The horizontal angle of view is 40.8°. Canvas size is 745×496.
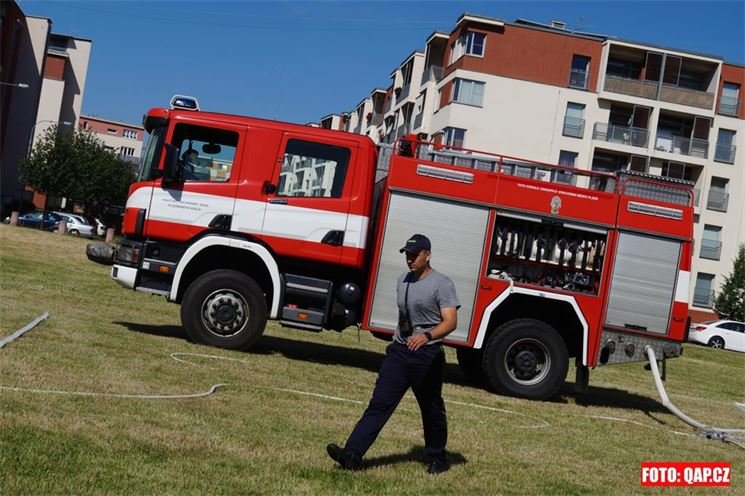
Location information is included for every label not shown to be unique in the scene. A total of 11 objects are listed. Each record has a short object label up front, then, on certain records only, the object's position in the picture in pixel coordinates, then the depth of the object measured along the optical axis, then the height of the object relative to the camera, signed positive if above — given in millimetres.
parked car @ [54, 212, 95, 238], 53531 -175
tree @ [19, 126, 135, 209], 69875 +3711
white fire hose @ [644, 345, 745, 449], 11883 -1233
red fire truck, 13234 +469
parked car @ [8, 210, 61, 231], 53750 -274
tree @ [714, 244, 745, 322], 55875 +1845
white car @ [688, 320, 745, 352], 42969 -422
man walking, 7316 -617
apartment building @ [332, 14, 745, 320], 56125 +11134
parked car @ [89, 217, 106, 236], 61938 -91
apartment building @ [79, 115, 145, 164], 136125 +14478
